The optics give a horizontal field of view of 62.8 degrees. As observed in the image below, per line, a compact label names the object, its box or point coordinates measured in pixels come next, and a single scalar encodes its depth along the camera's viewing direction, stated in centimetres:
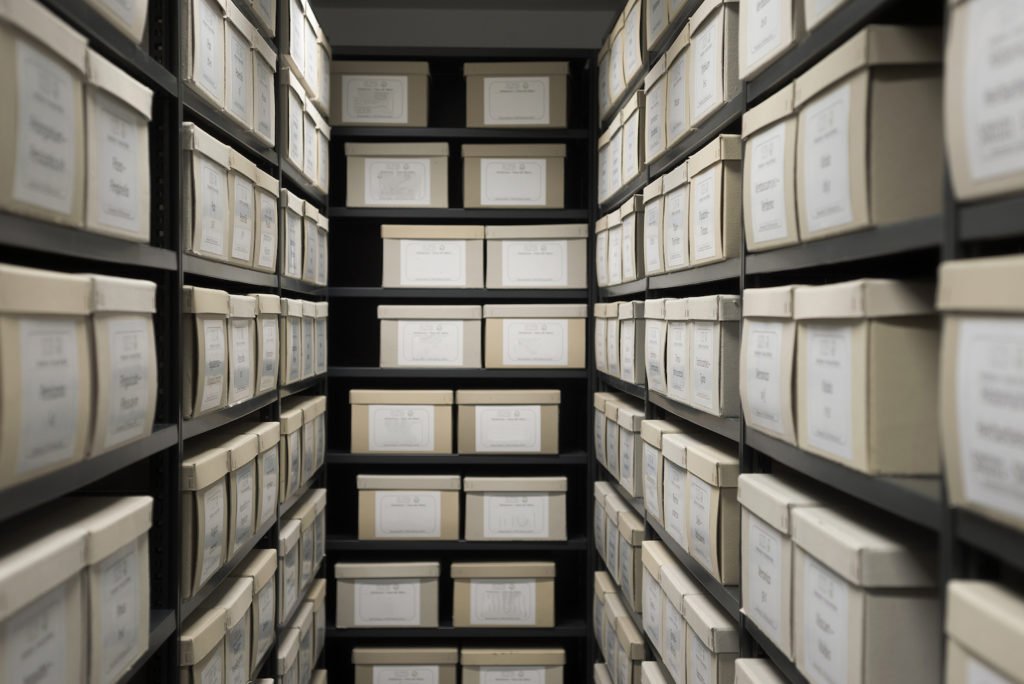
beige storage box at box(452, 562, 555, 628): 311
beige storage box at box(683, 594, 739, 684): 148
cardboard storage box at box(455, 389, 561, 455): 312
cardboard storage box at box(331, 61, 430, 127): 307
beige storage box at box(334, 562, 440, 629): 309
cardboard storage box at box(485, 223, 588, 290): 312
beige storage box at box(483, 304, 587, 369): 312
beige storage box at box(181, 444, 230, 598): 149
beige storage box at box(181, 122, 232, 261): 149
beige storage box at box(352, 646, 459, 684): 308
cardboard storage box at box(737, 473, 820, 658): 119
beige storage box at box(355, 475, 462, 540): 310
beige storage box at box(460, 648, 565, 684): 309
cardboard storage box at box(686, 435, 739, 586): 152
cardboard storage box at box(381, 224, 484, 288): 312
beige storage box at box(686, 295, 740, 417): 153
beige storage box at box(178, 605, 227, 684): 147
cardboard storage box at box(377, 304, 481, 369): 311
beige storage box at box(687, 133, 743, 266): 151
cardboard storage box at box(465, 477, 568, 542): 310
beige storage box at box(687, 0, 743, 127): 148
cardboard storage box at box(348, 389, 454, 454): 309
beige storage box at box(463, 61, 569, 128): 308
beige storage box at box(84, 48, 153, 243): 108
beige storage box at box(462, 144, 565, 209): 312
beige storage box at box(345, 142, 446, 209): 310
